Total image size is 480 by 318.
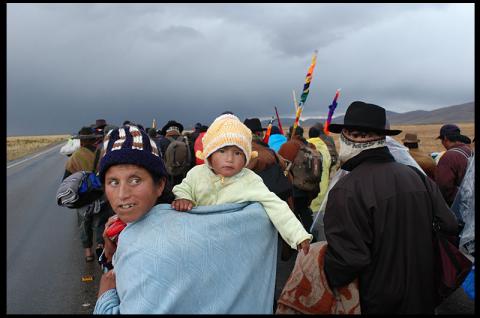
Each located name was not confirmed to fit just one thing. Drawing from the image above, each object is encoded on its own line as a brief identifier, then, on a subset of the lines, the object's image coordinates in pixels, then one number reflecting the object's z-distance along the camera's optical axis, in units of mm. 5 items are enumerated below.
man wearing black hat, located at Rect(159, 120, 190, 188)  7242
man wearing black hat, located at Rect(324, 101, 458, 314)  2240
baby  1980
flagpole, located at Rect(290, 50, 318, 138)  7061
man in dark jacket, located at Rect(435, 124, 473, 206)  4719
